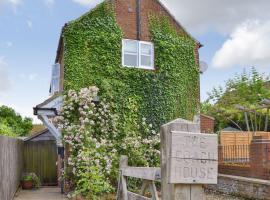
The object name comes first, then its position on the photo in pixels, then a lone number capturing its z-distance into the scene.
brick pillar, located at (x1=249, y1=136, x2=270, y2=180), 9.56
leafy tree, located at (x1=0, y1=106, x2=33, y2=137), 25.11
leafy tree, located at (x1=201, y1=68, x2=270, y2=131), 18.10
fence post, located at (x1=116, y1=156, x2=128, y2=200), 4.34
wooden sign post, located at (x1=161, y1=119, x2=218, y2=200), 2.48
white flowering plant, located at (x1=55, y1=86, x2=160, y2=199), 9.54
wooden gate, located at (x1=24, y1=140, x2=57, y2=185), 14.42
